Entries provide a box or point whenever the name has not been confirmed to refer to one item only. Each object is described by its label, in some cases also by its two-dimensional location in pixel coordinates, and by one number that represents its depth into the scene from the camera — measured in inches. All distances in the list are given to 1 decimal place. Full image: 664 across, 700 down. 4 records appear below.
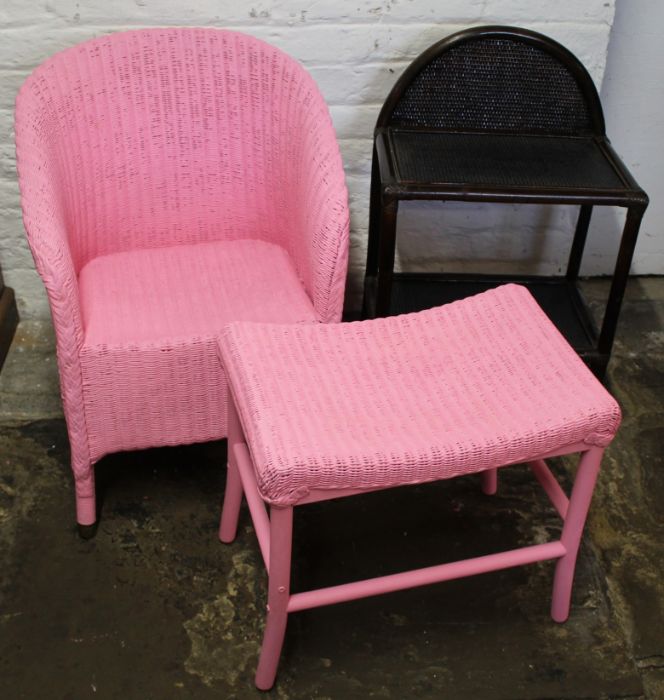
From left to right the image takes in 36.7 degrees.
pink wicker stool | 54.2
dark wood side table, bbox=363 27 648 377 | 71.5
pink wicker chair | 66.1
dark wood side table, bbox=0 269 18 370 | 89.7
